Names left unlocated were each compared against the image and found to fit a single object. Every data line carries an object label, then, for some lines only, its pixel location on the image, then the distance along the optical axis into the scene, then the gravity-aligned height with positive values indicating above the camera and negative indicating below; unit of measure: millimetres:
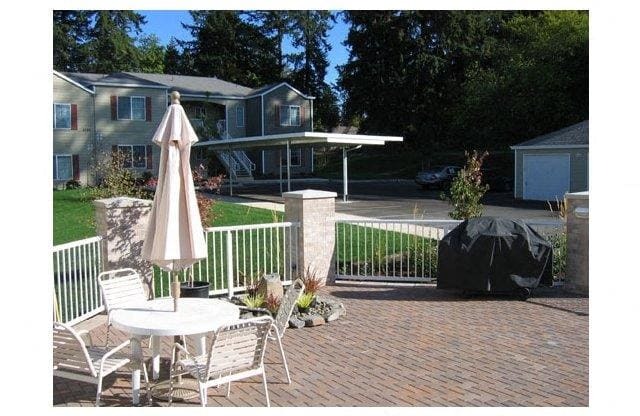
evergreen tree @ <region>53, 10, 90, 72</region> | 48969 +11108
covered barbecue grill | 9086 -1075
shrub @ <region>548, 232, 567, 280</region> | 10305 -1197
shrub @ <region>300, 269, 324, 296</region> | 8391 -1308
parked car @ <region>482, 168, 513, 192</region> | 33344 +162
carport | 25406 +1831
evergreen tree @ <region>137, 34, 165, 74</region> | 57188 +11806
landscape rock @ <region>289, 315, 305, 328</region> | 7723 -1630
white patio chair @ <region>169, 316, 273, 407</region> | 4938 -1338
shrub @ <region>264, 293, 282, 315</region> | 7949 -1458
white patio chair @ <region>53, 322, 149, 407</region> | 5035 -1390
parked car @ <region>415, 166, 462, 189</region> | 32812 +329
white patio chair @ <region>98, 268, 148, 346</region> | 6500 -1091
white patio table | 5348 -1153
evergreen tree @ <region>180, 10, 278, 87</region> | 56812 +12021
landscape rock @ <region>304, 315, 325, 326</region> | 7777 -1619
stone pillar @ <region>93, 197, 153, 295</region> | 8164 -554
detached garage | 26875 +775
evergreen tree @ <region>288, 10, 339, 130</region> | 58438 +11025
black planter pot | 7672 -1242
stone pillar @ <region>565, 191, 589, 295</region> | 9453 -873
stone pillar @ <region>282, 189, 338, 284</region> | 10102 -692
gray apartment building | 34406 +4012
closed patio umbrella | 5715 -132
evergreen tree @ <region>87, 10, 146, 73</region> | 50438 +10868
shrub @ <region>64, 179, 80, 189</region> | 33328 +51
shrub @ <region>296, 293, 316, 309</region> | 8102 -1443
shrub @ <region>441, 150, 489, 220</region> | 11594 -170
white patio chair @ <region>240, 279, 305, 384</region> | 6754 -1290
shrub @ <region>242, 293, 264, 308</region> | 8023 -1432
